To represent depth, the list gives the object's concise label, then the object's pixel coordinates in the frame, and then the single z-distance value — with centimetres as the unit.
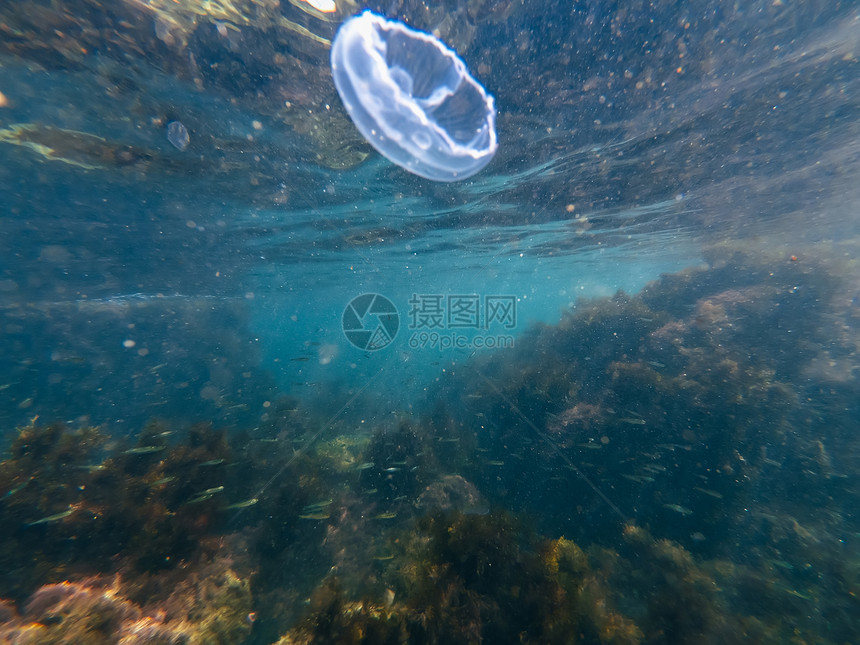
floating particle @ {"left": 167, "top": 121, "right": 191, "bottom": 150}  851
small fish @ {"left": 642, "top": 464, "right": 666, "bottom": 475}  770
